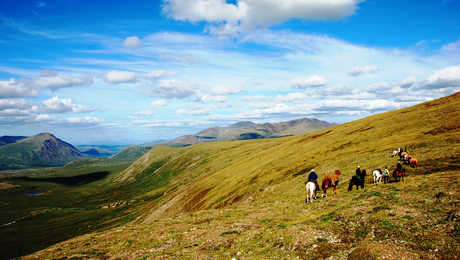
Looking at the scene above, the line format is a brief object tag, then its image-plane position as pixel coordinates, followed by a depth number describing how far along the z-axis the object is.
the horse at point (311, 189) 30.89
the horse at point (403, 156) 36.88
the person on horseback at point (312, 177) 32.13
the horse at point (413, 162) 34.61
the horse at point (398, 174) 30.86
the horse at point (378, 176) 32.34
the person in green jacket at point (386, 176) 31.67
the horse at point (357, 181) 31.84
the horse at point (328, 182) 32.72
